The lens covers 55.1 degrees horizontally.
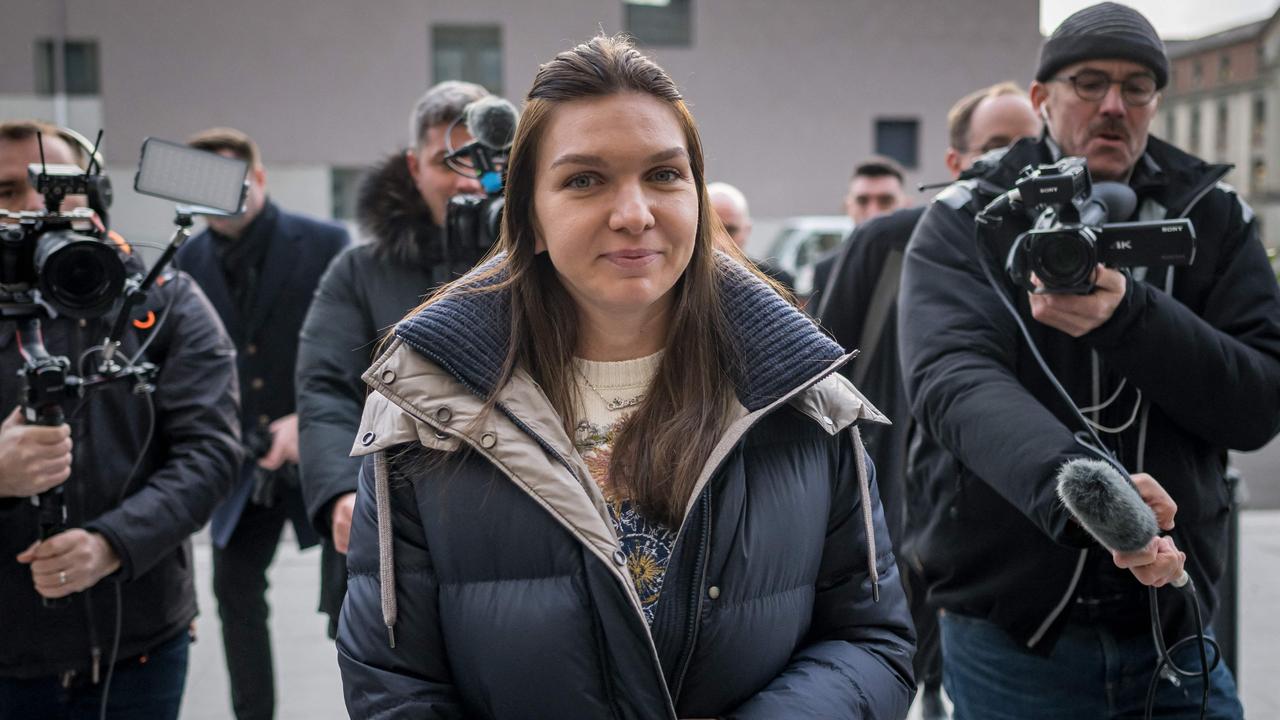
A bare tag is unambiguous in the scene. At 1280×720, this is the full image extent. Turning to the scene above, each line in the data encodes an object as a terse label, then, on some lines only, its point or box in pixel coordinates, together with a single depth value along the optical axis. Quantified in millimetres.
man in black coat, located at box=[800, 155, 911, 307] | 6801
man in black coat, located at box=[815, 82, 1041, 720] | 4328
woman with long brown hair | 1849
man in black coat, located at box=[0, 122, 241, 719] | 2945
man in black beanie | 2447
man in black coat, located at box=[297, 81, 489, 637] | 3398
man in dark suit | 4613
